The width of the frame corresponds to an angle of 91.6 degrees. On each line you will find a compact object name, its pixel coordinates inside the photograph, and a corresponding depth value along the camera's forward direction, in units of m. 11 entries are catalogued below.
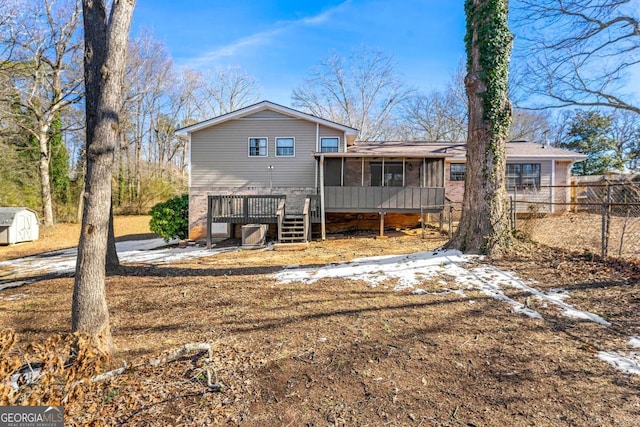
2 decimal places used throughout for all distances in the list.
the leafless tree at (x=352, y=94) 26.78
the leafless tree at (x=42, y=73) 14.41
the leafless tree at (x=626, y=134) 19.83
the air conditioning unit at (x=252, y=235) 11.06
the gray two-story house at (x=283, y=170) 12.06
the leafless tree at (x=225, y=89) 28.02
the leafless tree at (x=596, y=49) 8.85
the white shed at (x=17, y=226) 13.23
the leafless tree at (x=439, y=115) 25.36
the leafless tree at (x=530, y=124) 26.66
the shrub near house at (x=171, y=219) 12.23
